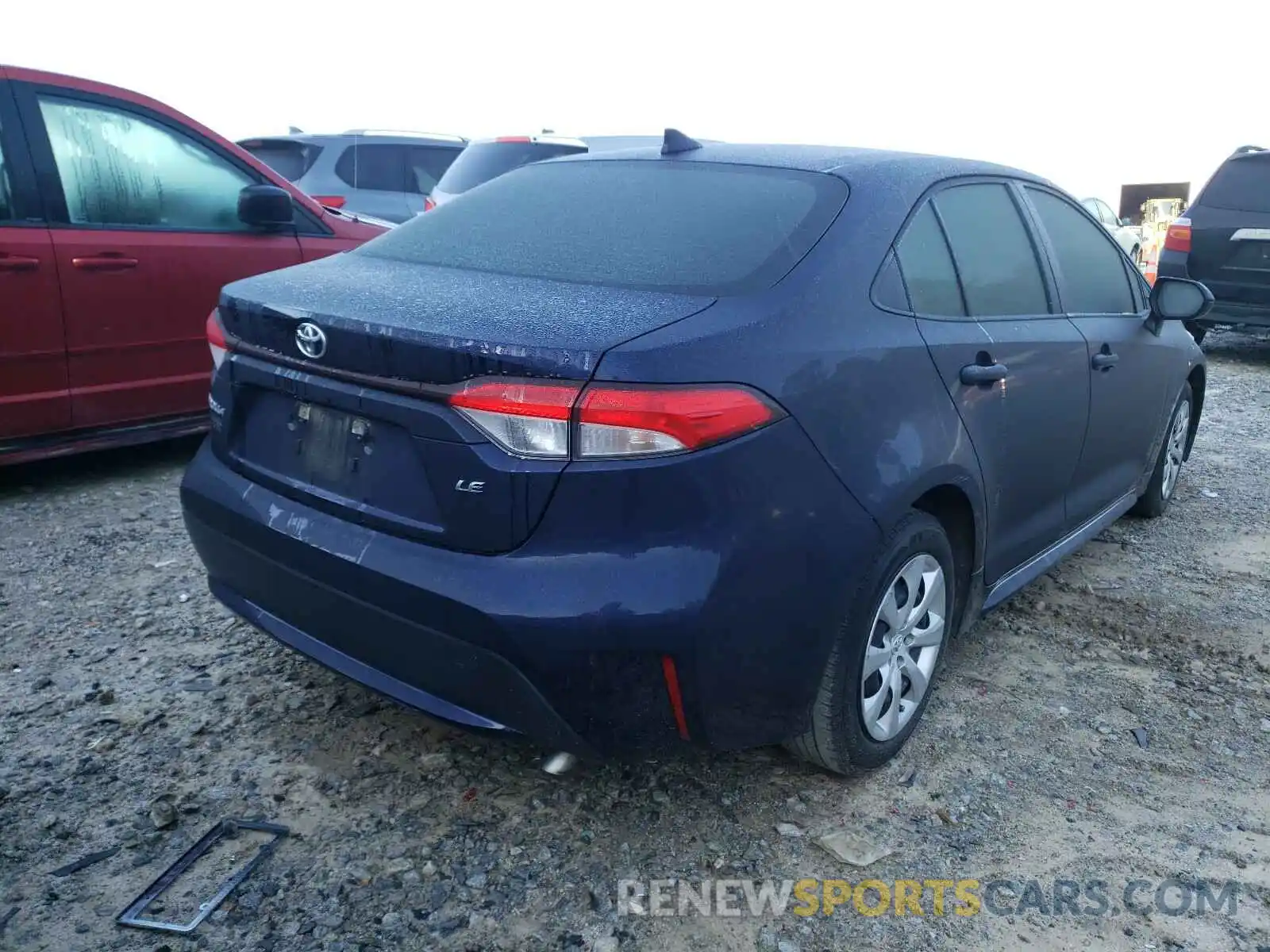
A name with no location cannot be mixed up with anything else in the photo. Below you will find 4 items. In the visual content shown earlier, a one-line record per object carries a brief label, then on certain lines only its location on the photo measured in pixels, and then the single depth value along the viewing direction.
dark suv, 8.60
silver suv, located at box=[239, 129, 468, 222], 9.99
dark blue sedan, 2.12
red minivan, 4.46
